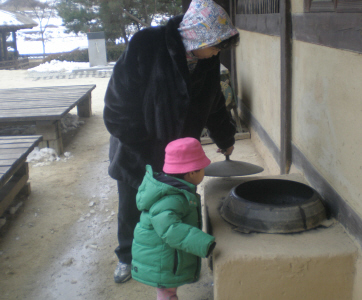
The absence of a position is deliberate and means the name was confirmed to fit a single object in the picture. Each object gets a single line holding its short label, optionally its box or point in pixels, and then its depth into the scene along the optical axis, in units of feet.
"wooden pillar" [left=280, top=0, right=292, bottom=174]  8.95
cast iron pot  6.05
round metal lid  7.40
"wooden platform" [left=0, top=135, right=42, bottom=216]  10.50
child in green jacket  5.43
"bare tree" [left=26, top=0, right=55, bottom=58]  105.46
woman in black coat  6.07
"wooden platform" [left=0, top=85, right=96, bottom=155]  16.58
